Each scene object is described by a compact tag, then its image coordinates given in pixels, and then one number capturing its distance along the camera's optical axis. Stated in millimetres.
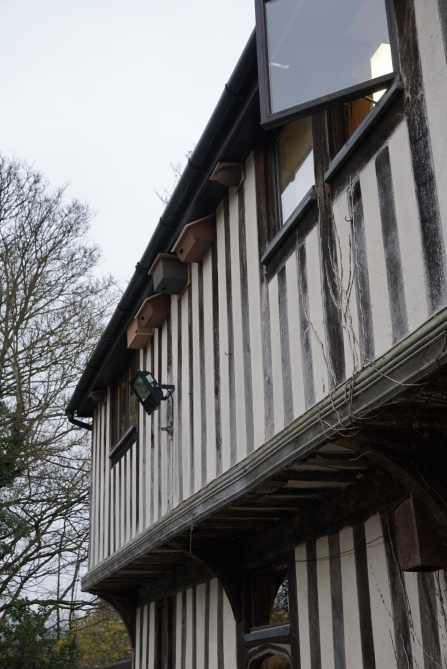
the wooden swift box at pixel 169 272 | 7117
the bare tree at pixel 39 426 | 14211
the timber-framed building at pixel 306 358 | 3668
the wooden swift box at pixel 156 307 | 7648
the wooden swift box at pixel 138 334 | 8094
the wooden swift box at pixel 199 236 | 6590
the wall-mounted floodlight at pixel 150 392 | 7152
